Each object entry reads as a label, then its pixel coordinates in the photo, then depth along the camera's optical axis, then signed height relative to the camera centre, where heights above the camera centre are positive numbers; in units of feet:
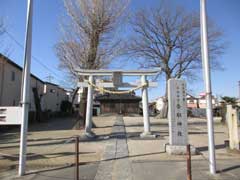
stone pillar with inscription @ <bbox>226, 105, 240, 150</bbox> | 21.81 -2.42
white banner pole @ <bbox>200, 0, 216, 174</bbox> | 15.23 +2.23
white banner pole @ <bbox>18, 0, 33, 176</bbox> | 15.08 +1.82
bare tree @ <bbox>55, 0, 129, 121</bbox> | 41.30 +17.88
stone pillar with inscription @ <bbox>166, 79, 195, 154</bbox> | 20.95 -1.33
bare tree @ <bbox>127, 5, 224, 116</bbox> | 72.62 +23.42
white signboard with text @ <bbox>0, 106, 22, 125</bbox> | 15.65 -0.59
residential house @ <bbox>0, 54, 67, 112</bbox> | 45.99 +6.94
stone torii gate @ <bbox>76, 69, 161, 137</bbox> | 30.61 +4.11
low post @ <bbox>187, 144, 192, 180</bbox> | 12.13 -3.76
